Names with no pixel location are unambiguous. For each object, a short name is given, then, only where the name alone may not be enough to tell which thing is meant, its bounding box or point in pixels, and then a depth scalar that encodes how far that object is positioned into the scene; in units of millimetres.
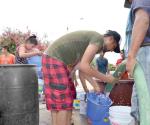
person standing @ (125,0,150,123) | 1230
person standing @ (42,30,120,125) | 1783
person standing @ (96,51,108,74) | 3654
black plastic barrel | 2121
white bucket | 1911
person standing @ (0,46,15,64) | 3672
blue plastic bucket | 2047
